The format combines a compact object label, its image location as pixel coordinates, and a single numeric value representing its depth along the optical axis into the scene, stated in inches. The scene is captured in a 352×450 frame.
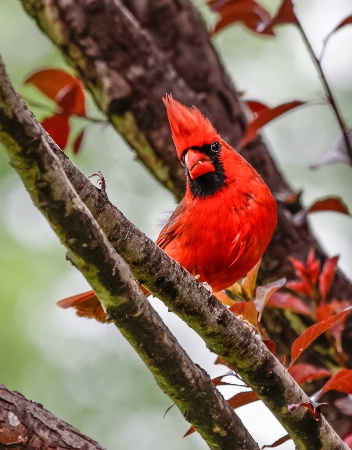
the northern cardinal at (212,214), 167.6
